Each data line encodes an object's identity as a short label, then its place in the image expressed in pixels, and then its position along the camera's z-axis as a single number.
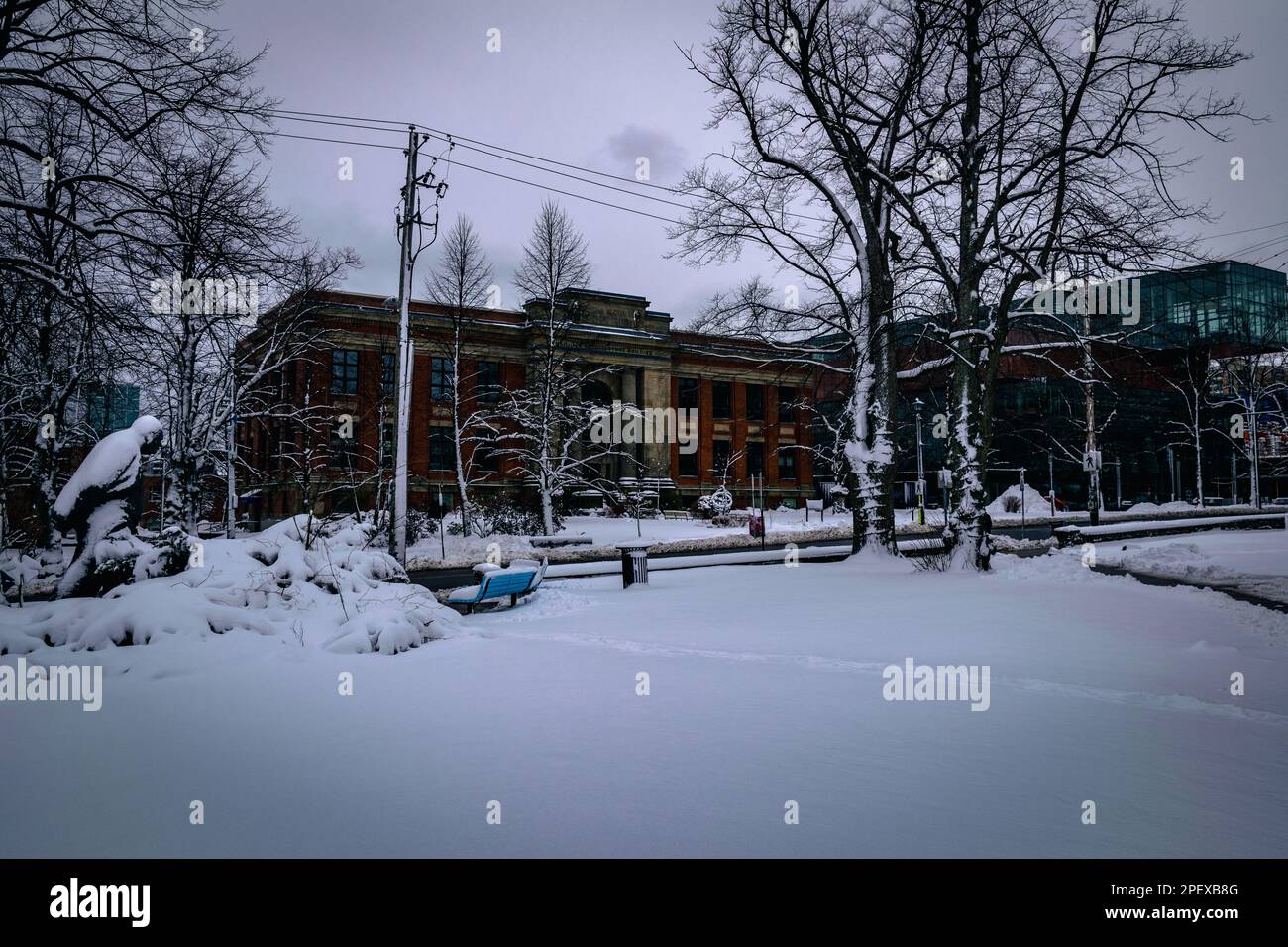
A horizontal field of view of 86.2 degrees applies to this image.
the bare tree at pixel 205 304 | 9.62
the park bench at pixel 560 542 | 26.05
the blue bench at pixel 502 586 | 11.36
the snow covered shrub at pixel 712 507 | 37.44
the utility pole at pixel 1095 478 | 27.91
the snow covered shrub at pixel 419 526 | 26.03
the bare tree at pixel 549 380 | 29.47
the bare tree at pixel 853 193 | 15.47
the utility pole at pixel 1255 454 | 39.10
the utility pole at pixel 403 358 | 14.99
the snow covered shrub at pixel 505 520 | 28.95
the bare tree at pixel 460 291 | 28.58
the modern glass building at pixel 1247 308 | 41.53
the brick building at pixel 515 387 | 35.69
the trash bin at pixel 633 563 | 14.70
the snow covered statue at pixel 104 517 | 8.54
